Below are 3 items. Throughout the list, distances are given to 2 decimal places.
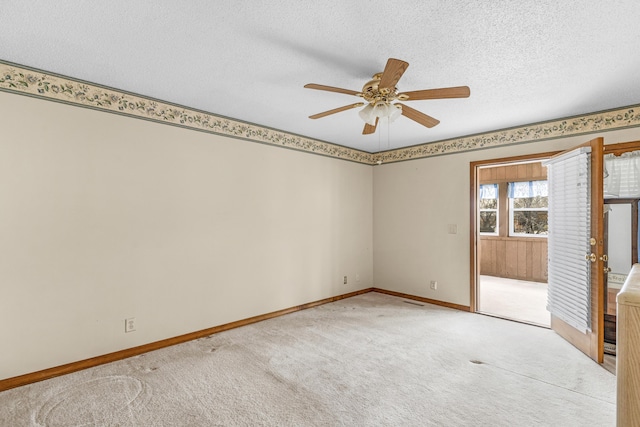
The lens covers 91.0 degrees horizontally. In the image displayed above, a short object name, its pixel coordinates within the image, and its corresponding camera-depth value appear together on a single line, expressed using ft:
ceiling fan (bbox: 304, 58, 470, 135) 6.36
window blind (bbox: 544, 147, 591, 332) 9.67
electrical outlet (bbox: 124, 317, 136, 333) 9.51
